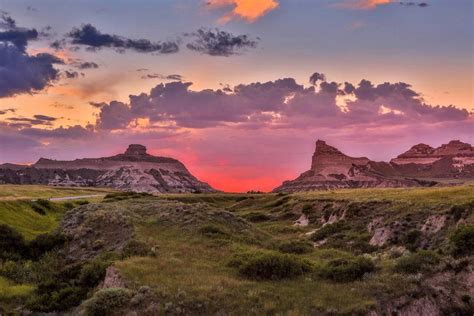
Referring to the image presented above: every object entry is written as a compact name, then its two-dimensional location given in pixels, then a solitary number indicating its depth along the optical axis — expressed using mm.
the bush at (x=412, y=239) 40134
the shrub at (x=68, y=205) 74825
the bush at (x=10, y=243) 36688
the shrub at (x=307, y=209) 78219
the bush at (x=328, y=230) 54956
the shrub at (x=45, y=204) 65350
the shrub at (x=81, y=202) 83312
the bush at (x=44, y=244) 38219
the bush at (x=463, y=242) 29188
